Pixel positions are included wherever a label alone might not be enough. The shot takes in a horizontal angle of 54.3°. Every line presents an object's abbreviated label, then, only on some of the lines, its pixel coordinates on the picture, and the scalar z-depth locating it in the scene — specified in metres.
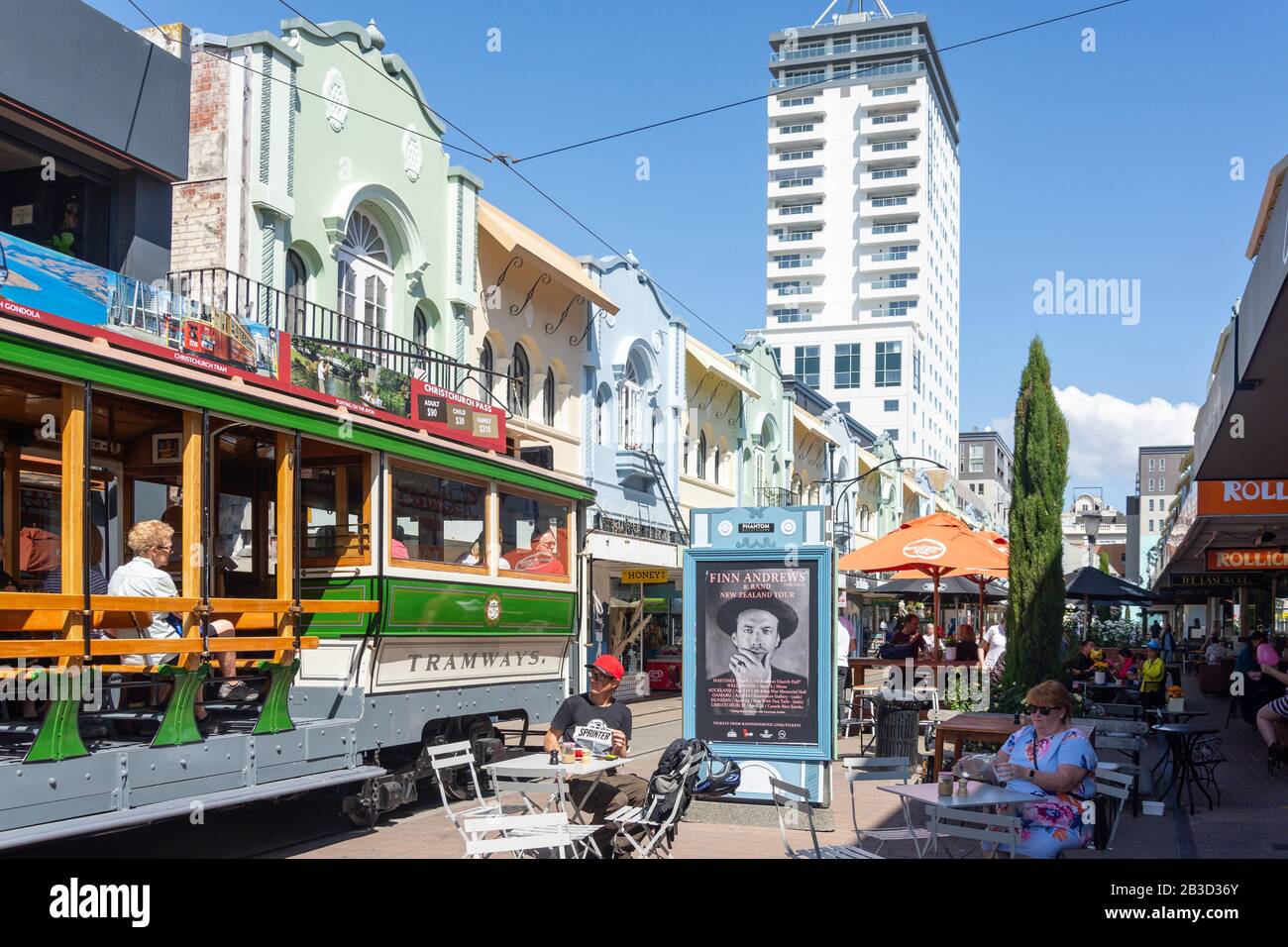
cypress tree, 12.98
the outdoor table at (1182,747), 11.20
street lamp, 22.10
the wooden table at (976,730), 10.59
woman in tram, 7.64
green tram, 6.90
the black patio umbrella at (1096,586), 17.97
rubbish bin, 12.78
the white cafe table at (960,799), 6.93
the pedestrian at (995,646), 18.19
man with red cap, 8.06
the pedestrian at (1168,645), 35.78
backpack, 7.61
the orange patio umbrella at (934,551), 15.48
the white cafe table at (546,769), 7.68
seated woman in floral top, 7.01
